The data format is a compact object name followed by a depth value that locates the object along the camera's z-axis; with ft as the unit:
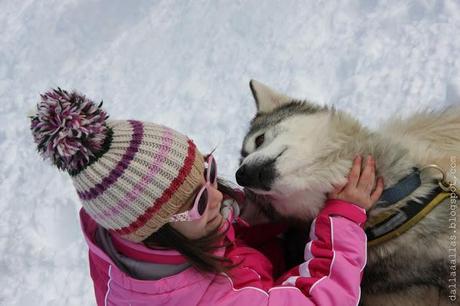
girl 4.90
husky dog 5.68
